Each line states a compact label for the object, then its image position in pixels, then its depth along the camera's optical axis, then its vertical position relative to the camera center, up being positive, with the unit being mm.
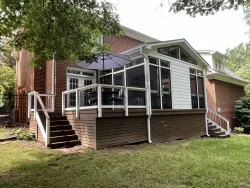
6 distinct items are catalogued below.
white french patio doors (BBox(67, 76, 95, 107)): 10286 +1269
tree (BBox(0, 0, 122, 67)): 5734 +2525
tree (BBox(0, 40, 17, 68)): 20342 +4997
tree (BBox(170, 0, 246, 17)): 5875 +2846
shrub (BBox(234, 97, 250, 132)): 15703 -639
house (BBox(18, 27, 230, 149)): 7555 +288
